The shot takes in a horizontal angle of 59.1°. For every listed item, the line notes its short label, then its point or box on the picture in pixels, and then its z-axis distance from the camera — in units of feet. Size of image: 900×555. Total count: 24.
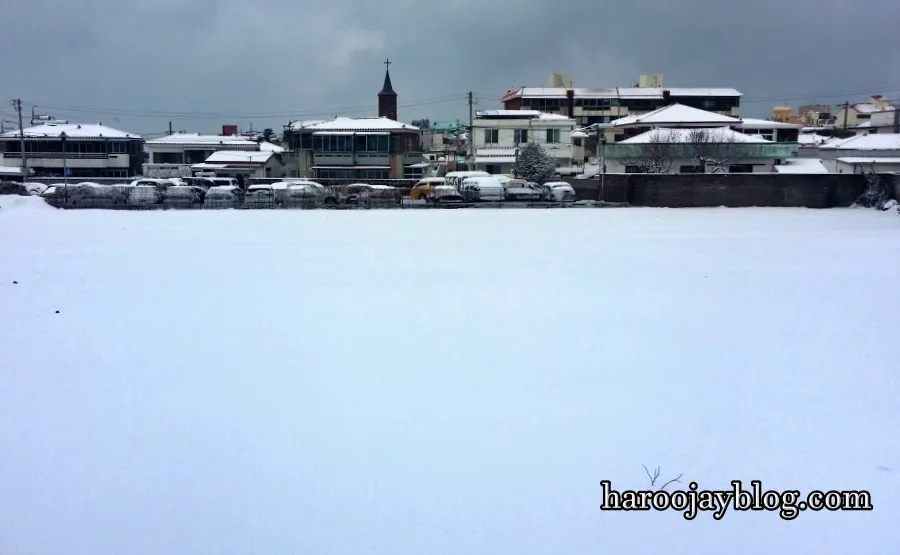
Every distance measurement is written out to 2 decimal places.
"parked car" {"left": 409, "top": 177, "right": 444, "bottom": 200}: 120.57
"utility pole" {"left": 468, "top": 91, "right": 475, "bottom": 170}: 160.74
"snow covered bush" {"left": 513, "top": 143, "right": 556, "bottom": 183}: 144.05
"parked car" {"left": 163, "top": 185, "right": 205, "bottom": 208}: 109.70
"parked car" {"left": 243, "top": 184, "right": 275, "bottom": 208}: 110.01
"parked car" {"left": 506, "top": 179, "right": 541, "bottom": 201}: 115.65
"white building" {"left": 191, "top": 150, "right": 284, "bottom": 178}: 161.07
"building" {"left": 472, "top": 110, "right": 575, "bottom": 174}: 160.76
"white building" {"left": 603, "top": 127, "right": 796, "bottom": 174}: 131.75
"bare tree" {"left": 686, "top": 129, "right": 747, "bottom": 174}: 131.23
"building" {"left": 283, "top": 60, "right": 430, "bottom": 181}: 160.15
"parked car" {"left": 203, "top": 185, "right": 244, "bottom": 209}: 109.50
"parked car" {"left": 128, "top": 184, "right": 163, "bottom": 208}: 108.58
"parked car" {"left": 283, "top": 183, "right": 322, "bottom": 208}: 111.65
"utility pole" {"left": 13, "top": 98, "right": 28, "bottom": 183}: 164.37
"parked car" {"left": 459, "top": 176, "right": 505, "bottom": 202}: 114.62
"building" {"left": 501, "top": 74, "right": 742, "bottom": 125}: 210.38
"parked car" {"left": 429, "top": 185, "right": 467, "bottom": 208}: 110.83
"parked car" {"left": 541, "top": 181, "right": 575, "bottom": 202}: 114.83
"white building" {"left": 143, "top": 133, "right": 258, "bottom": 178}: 178.89
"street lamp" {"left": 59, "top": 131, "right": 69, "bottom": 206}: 151.62
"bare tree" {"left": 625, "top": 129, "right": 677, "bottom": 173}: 131.54
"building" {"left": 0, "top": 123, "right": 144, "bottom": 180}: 172.04
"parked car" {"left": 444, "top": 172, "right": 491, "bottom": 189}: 124.47
